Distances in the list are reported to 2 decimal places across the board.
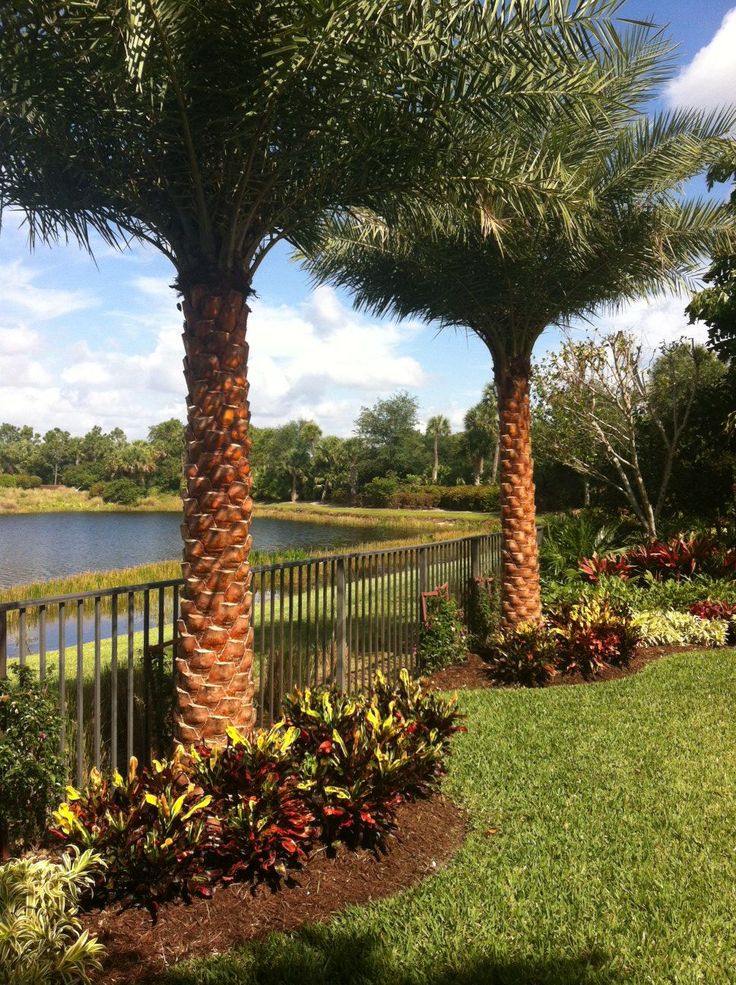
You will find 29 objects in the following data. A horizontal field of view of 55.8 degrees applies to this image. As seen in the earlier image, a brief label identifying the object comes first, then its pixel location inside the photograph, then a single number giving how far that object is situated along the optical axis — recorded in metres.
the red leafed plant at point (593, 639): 8.00
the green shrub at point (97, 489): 71.06
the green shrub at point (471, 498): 44.56
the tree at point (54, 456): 89.25
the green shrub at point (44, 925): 2.60
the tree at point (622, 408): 14.95
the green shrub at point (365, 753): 3.73
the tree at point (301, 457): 71.88
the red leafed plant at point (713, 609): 9.67
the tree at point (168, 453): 73.62
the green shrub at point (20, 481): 75.81
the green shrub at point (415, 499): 51.84
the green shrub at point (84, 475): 79.69
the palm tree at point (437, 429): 71.75
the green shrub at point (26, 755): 3.47
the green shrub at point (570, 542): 11.99
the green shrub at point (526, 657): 7.91
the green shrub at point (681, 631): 9.27
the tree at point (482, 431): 55.78
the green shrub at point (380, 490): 58.25
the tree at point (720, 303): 13.50
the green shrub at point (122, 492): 67.19
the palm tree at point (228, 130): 3.99
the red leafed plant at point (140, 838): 3.21
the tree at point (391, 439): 66.50
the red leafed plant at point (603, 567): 11.47
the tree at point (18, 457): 88.88
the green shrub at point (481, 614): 9.72
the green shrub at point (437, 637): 8.55
